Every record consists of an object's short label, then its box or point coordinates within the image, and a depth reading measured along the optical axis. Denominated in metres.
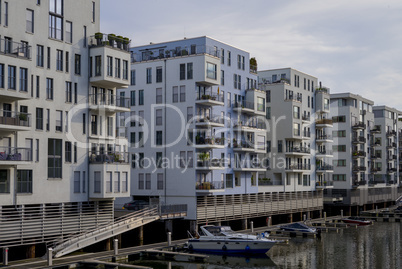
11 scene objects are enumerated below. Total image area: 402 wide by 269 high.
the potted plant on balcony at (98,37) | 52.16
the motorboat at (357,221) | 83.88
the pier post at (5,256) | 41.55
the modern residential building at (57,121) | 44.06
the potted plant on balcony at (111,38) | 52.50
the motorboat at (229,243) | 52.53
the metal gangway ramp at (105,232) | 46.09
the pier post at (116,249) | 47.03
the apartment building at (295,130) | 84.31
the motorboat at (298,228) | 68.00
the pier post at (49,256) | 41.78
